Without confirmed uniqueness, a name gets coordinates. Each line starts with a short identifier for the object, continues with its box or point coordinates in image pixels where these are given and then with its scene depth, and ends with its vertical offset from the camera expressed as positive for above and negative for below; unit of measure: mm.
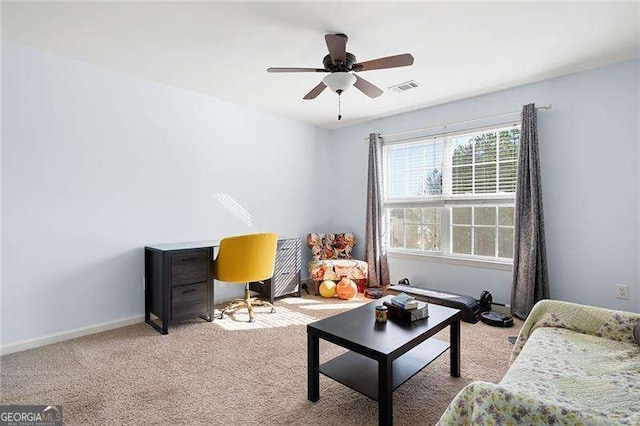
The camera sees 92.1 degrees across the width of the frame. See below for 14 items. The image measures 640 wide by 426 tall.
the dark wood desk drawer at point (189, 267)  2898 -525
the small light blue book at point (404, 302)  1959 -569
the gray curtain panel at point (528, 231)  3078 -160
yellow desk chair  3031 -452
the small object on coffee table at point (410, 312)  1935 -627
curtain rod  3210 +1115
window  3467 +267
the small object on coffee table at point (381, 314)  1899 -620
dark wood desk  2852 -667
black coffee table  1492 -730
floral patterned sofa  1018 -698
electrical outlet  2771 -685
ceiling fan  2117 +1086
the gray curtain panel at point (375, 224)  4312 -138
